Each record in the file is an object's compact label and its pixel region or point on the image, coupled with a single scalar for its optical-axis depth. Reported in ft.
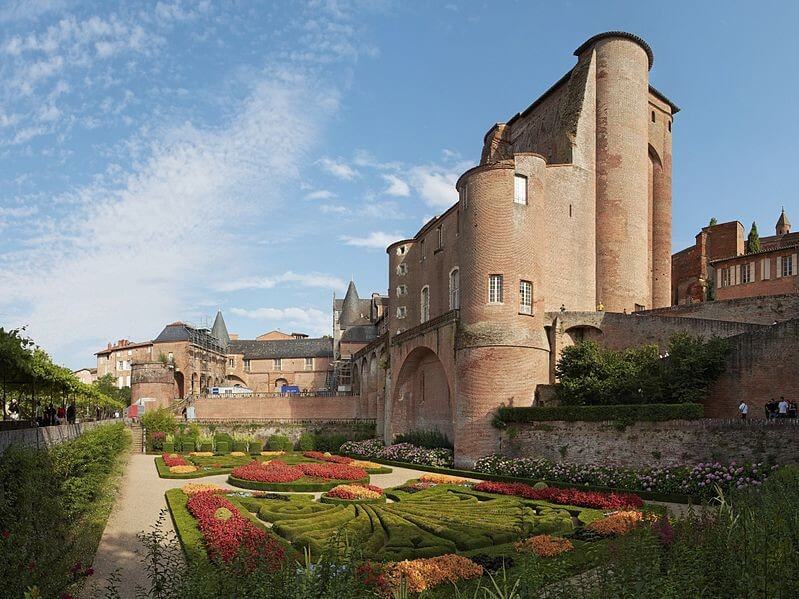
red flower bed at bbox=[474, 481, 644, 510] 59.80
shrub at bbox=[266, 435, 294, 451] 135.53
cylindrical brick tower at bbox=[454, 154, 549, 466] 92.94
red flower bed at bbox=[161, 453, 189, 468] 97.59
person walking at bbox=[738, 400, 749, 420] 72.43
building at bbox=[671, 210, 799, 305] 125.37
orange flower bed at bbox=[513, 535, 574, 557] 41.29
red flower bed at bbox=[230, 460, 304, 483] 78.33
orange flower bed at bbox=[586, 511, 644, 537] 47.14
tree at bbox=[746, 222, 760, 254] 163.09
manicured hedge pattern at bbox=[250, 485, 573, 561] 43.88
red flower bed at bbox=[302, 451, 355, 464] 109.90
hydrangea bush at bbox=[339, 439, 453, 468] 100.17
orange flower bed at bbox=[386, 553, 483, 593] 34.66
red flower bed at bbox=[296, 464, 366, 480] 82.74
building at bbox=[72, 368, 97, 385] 343.01
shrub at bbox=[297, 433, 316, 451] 134.82
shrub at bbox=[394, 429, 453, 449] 110.01
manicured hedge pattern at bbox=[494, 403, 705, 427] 70.64
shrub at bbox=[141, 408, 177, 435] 131.75
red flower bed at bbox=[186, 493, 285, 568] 30.33
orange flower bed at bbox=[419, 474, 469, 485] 79.57
